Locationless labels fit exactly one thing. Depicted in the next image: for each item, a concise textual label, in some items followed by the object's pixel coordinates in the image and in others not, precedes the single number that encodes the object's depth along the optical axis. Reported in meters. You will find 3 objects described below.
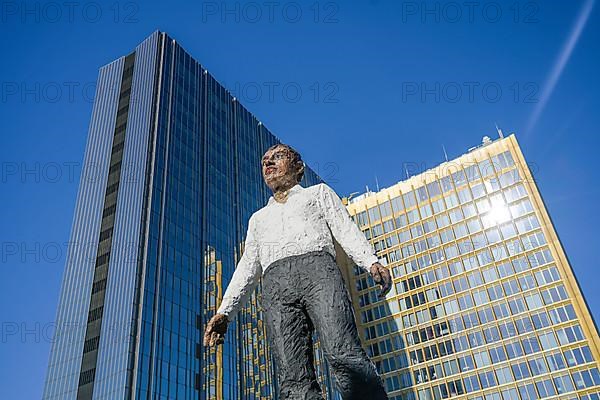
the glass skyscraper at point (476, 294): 51.03
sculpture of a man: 3.71
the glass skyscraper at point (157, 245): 40.47
